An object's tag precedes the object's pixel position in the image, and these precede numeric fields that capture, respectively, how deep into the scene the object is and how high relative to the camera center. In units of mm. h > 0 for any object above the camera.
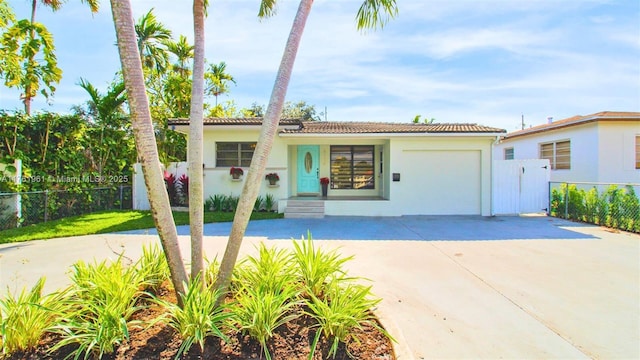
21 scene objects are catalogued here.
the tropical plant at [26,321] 2471 -1198
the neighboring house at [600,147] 13086 +1429
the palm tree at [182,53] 16672 +6991
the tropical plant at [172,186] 12242 -254
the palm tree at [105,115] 11766 +2548
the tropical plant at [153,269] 3529 -1069
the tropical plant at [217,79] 19192 +6471
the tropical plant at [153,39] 13680 +6480
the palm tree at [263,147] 3158 +340
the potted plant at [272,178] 12289 +69
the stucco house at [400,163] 11633 +684
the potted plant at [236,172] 12336 +311
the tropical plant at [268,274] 3219 -1068
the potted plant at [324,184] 13812 -195
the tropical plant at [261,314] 2660 -1214
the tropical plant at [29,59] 8312 +3703
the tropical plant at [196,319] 2533 -1213
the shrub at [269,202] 12234 -902
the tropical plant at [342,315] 2740 -1255
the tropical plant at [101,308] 2477 -1170
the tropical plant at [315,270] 3464 -1043
